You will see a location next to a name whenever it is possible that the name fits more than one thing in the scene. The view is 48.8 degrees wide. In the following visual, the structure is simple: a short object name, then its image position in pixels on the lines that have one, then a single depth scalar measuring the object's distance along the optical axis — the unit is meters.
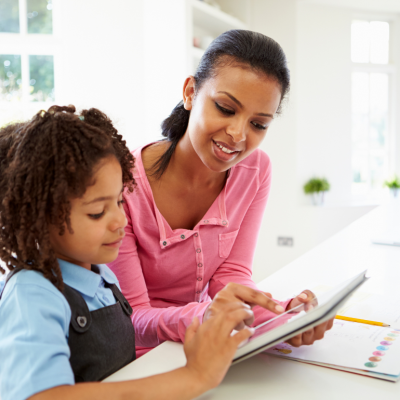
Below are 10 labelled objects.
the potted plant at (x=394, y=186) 4.81
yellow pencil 0.96
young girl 0.60
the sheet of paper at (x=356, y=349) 0.76
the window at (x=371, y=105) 4.91
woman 1.12
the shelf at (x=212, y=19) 3.43
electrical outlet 4.44
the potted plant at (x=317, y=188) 4.55
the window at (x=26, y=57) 3.21
